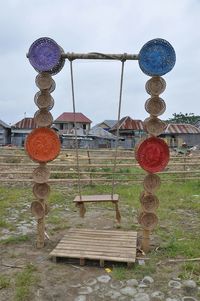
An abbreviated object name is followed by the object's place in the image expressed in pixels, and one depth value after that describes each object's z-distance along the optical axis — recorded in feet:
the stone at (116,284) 12.85
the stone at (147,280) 13.28
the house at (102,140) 139.85
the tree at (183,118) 211.00
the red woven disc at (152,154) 16.29
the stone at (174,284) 12.98
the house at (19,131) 142.72
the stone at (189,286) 12.69
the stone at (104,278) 13.33
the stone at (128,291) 12.34
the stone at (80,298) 11.85
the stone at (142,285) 12.94
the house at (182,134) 139.44
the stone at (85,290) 12.32
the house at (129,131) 144.56
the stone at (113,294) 12.09
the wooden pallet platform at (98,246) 14.84
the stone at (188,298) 12.00
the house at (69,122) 170.15
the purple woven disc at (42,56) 16.33
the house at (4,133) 139.95
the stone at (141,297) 11.97
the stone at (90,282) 13.05
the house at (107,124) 179.42
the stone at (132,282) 13.08
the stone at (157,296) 11.99
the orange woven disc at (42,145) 16.71
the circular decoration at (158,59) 15.69
